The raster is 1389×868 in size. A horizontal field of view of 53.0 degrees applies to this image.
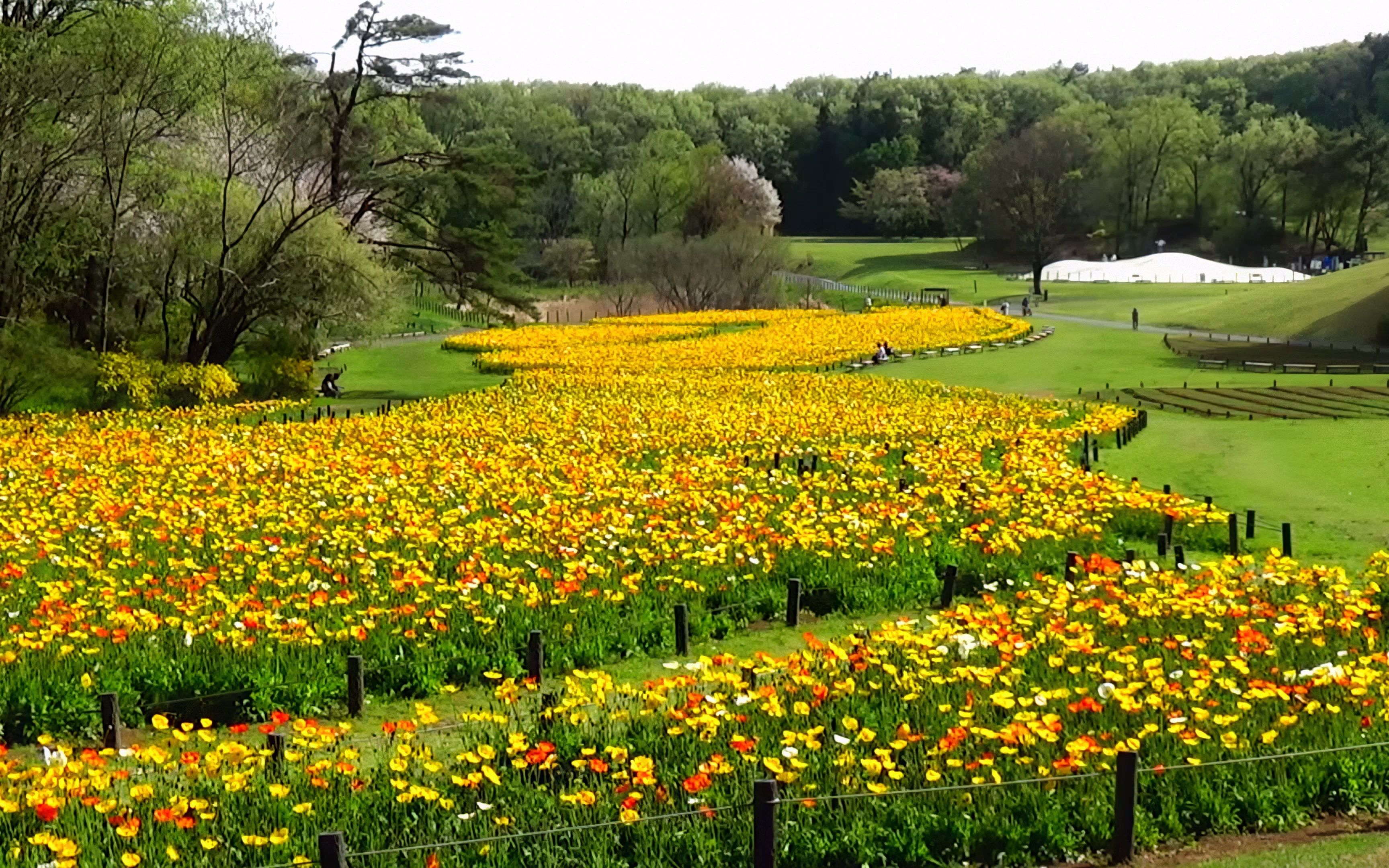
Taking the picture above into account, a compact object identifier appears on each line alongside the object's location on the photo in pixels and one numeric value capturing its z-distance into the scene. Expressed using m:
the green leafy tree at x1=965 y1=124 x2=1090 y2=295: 103.56
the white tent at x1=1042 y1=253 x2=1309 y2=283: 104.25
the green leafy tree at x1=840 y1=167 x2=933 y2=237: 148.62
